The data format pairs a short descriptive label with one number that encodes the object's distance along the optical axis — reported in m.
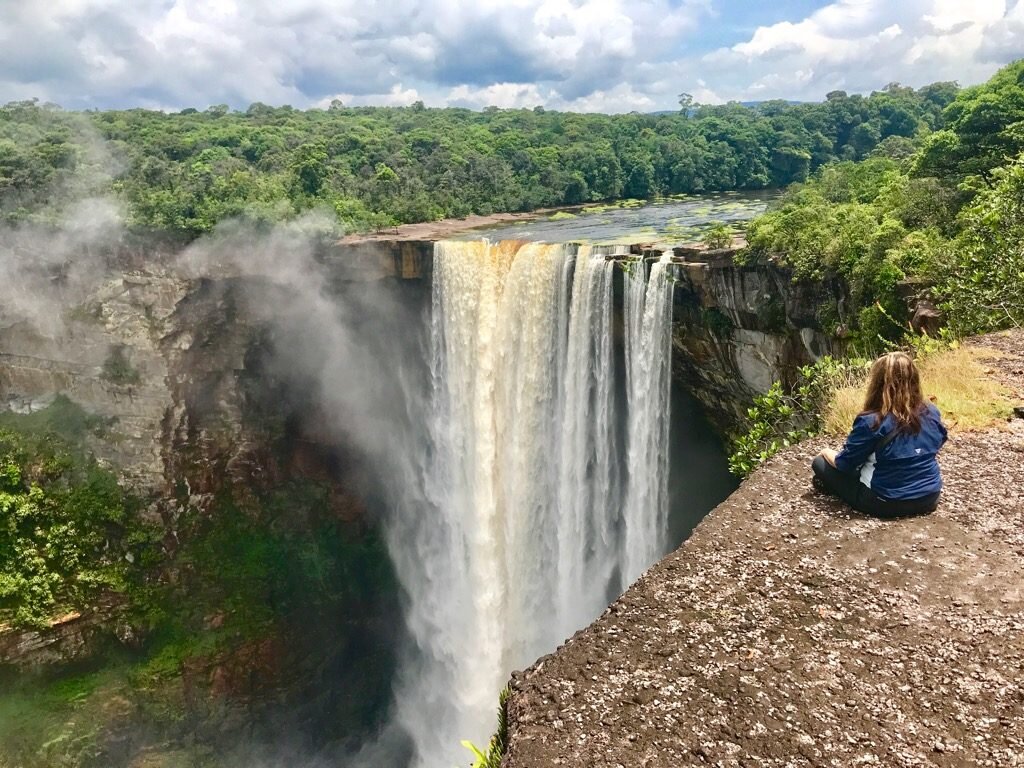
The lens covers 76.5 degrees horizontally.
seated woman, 4.05
